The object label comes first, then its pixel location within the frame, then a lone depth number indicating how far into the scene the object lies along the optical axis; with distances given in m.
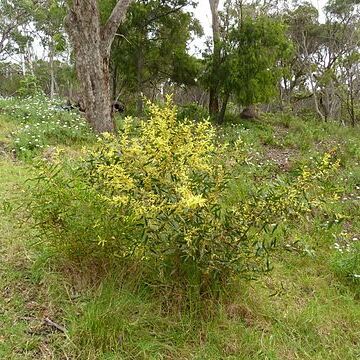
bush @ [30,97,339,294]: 2.10
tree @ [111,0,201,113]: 10.55
